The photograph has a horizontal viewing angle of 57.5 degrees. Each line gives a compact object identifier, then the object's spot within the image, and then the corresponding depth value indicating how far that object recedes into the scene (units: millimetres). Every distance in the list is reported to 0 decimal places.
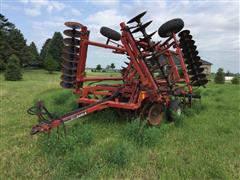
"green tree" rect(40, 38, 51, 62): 46844
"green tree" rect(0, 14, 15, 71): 32625
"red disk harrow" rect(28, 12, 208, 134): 4621
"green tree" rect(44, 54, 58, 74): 37969
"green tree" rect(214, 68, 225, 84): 26803
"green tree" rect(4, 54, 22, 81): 23109
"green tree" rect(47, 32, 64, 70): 43375
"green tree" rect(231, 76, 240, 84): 25583
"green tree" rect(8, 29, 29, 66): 36000
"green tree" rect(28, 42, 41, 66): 39009
